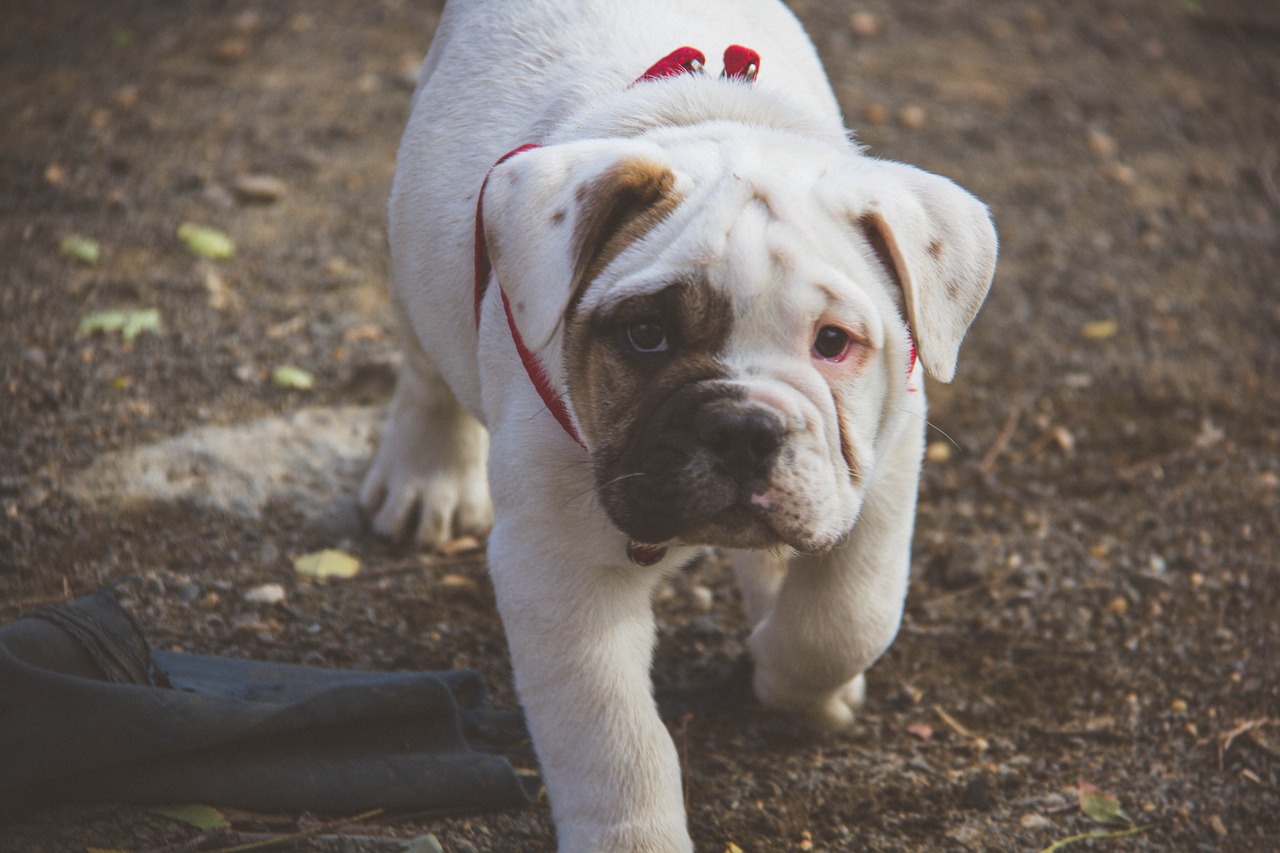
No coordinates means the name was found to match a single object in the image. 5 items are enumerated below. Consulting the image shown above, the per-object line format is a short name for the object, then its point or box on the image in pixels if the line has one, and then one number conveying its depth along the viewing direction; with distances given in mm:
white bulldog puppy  5090
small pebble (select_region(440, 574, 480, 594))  8352
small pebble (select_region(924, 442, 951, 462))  9898
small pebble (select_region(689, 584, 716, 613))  8406
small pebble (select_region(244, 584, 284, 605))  7941
